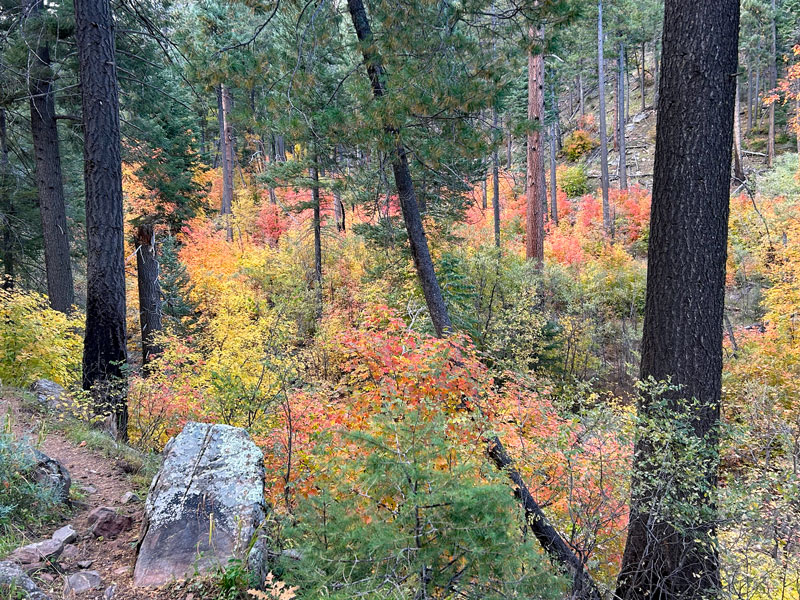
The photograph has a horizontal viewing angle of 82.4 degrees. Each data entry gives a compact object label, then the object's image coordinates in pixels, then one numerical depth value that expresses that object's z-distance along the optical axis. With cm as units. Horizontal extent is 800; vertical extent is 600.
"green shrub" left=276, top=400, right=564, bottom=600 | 213
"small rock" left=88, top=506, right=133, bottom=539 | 297
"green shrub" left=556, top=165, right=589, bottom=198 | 2513
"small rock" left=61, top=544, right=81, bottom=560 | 271
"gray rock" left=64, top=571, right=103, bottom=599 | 239
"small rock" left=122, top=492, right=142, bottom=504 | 352
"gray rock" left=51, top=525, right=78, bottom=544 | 279
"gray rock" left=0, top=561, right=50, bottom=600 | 212
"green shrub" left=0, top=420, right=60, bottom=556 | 280
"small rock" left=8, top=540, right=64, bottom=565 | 251
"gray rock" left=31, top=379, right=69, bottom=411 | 516
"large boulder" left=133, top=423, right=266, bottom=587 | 254
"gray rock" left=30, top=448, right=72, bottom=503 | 320
